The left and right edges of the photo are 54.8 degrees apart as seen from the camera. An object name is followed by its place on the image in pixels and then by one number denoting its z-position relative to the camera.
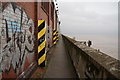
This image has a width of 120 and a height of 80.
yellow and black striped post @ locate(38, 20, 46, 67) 5.22
